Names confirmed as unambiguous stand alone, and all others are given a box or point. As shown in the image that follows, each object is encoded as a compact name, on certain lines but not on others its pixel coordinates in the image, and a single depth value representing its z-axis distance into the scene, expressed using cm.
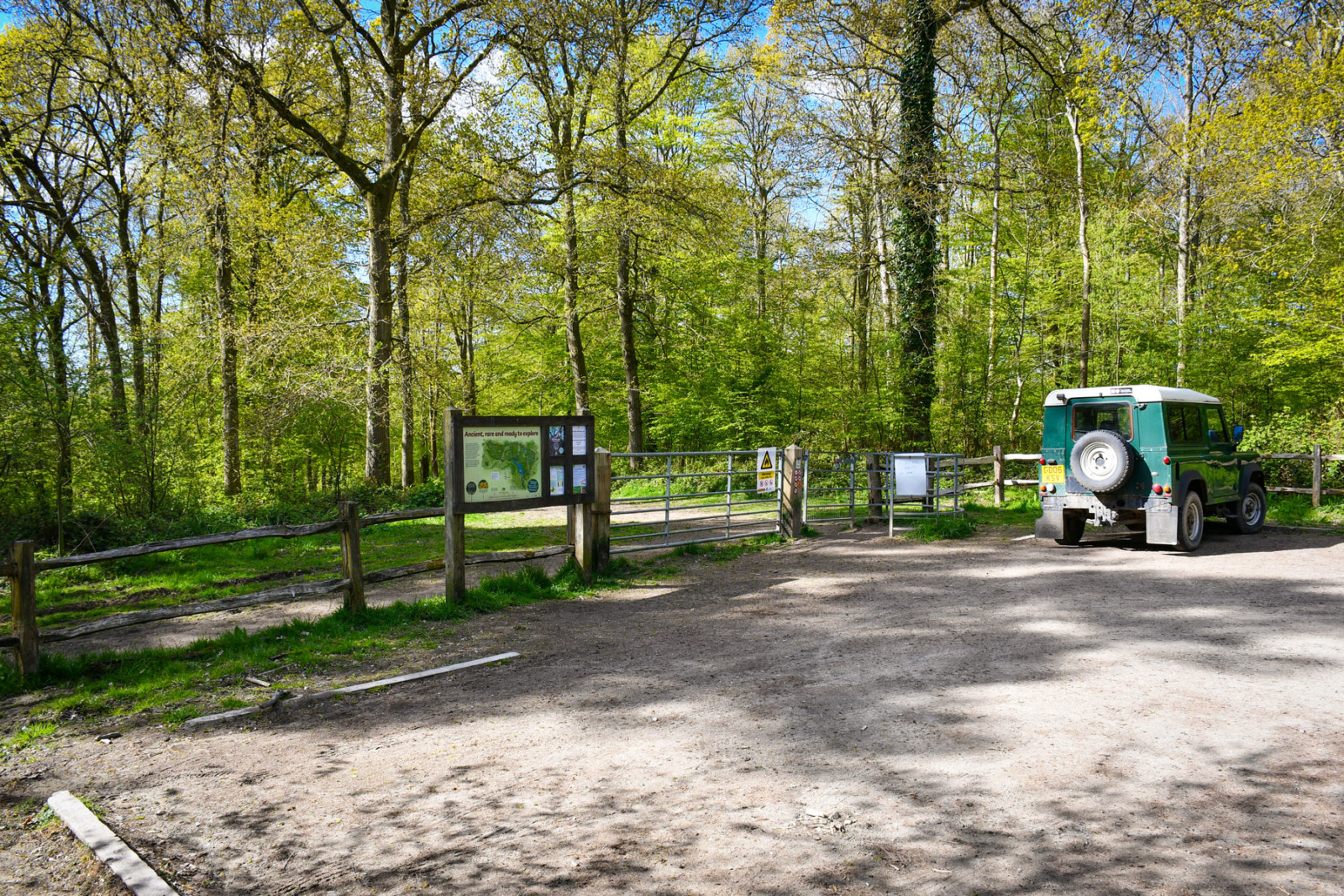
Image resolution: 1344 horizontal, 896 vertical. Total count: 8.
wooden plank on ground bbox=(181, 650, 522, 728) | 501
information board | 787
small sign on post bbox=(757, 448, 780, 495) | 1212
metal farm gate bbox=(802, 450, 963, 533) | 1248
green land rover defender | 1027
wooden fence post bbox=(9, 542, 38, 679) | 558
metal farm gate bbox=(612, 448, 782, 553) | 1134
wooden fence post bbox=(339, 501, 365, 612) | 718
